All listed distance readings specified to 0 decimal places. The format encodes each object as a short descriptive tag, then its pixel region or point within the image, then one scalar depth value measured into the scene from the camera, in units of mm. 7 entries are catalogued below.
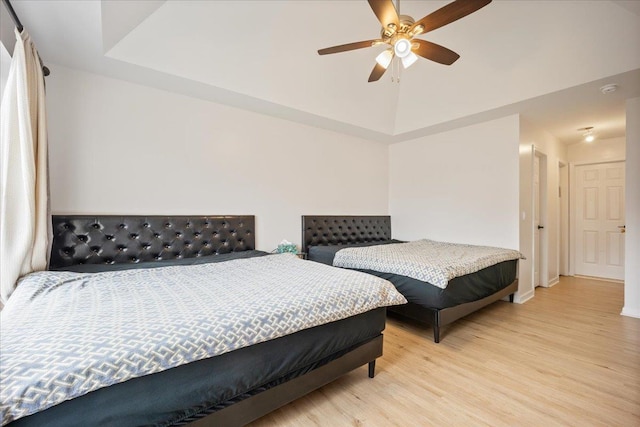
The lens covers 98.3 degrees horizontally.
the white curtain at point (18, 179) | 1793
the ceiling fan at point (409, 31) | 1832
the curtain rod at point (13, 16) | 1746
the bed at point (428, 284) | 2559
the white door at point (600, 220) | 4816
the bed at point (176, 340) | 930
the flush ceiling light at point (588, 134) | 4300
